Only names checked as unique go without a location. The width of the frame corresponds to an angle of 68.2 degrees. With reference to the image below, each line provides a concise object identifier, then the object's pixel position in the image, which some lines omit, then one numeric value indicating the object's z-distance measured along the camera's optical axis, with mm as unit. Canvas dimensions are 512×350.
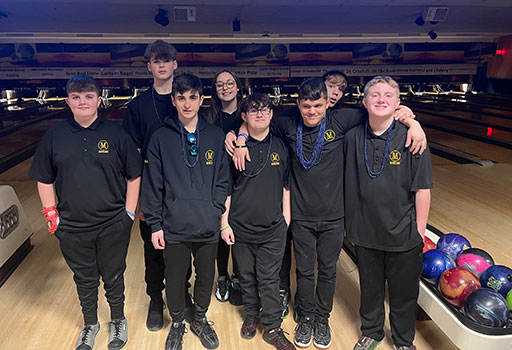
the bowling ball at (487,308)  1303
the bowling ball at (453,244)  1828
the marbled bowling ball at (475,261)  1686
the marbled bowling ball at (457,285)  1456
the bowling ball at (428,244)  1811
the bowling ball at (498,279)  1515
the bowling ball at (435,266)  1576
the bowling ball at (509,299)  1445
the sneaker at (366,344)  1456
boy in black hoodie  1356
